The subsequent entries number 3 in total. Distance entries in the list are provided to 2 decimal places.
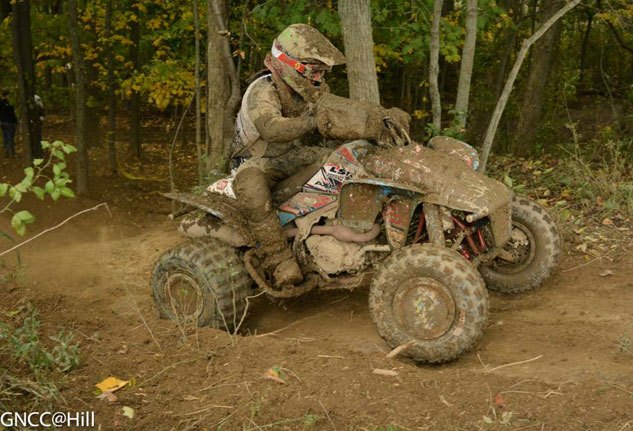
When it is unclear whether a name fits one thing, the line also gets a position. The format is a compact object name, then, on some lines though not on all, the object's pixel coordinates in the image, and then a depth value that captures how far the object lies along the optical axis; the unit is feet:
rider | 16.99
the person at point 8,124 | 49.65
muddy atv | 15.35
